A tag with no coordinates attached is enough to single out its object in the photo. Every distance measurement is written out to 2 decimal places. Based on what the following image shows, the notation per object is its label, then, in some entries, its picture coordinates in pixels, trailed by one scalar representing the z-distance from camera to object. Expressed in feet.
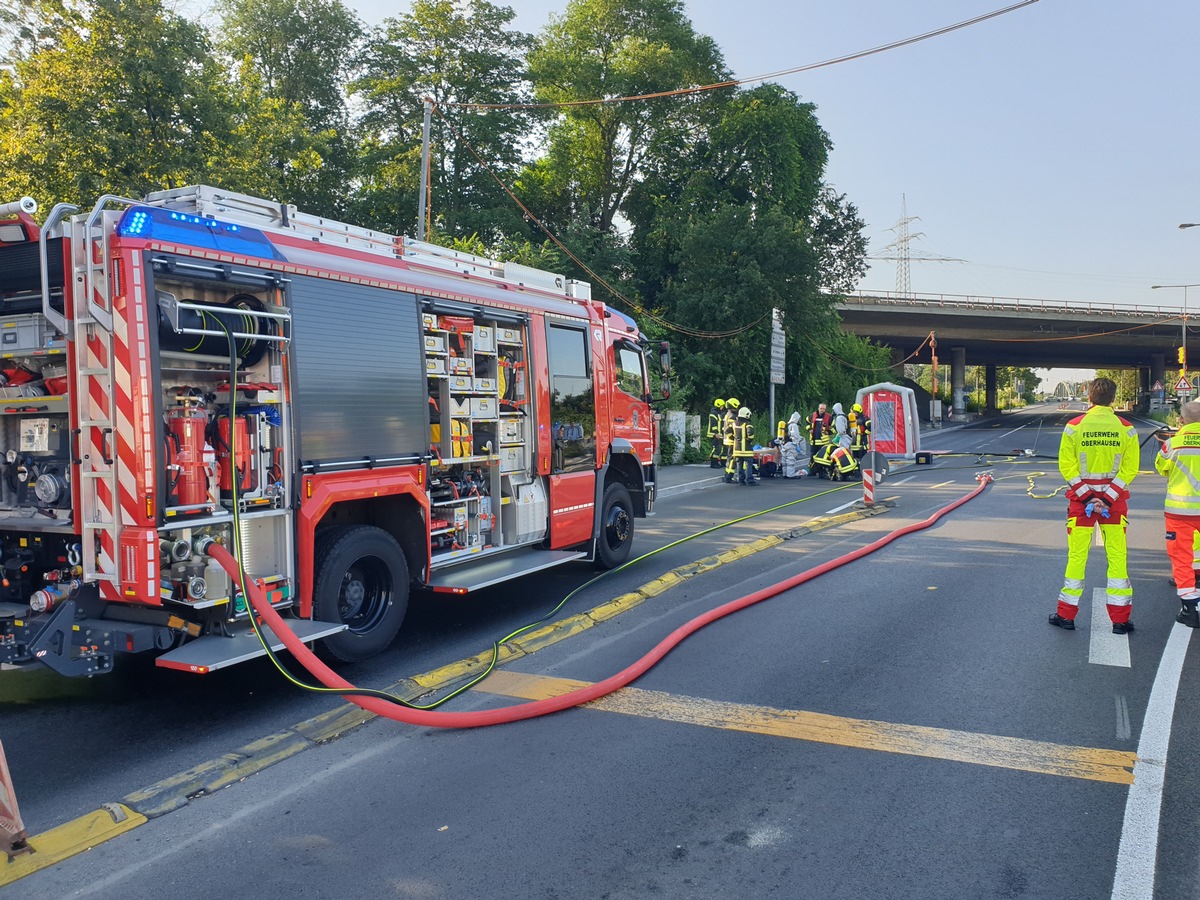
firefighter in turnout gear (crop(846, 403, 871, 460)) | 63.85
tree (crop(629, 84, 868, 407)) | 92.63
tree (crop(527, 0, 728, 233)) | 114.52
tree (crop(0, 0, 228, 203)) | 54.65
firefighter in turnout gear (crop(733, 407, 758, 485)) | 61.11
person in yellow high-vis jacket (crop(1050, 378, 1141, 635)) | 20.83
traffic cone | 11.19
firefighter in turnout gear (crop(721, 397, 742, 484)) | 62.42
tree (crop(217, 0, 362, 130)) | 112.78
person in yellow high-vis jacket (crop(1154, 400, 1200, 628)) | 21.58
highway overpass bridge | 175.32
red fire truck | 15.39
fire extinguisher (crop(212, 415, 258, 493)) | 16.69
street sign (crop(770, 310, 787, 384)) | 74.18
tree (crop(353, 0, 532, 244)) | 108.27
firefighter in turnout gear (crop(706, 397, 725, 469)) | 66.95
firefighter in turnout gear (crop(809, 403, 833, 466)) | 64.13
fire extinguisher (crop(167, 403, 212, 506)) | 15.84
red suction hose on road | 15.48
